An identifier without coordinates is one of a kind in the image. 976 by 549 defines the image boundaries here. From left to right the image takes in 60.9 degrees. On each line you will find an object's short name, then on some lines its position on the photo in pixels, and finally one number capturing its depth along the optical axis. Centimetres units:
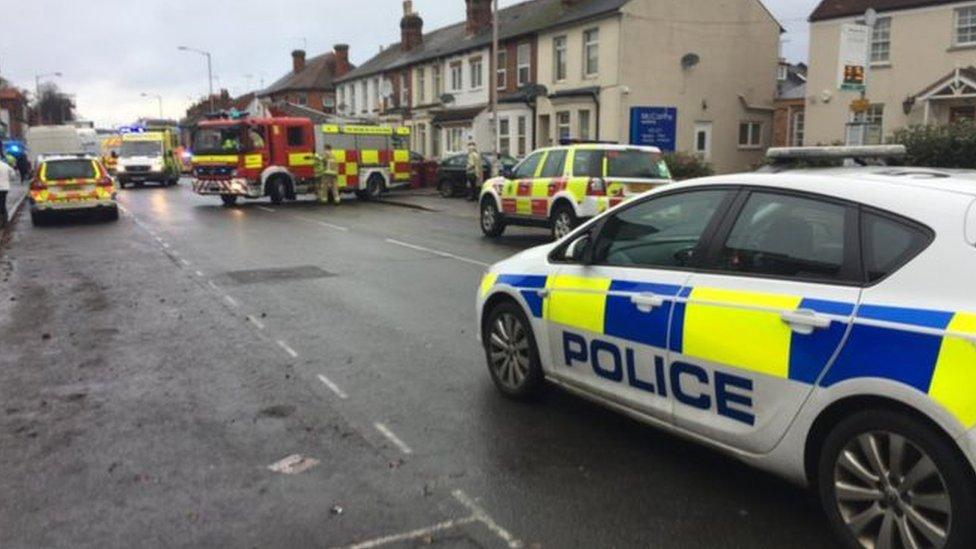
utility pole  2514
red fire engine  2427
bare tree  12172
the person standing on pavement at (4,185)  1756
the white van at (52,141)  4394
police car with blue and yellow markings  301
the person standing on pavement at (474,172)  2733
